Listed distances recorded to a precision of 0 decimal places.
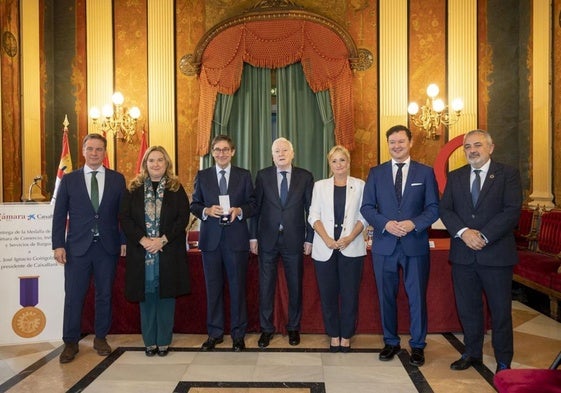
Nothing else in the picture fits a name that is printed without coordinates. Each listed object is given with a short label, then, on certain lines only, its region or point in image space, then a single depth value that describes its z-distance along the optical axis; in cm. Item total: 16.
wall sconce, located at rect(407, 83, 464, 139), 660
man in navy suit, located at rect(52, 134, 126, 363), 335
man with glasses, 346
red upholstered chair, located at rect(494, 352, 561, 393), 163
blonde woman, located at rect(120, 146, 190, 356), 325
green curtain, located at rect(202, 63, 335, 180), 716
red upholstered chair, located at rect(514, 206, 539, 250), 580
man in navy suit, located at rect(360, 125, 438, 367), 319
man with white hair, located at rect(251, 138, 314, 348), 352
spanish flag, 481
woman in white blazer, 337
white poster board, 366
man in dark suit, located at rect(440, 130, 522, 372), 291
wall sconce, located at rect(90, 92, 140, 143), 716
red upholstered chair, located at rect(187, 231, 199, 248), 455
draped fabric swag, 685
